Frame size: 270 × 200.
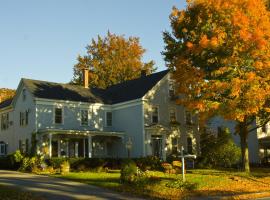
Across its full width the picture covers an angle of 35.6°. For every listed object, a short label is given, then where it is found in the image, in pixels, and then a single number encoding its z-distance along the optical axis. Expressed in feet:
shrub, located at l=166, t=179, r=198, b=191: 72.33
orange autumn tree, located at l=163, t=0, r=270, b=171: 84.28
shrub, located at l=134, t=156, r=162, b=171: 109.40
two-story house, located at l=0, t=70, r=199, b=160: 124.88
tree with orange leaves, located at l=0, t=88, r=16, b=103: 227.65
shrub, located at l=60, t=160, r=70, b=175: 95.11
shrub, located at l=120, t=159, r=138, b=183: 74.43
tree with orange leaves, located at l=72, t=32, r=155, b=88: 206.69
